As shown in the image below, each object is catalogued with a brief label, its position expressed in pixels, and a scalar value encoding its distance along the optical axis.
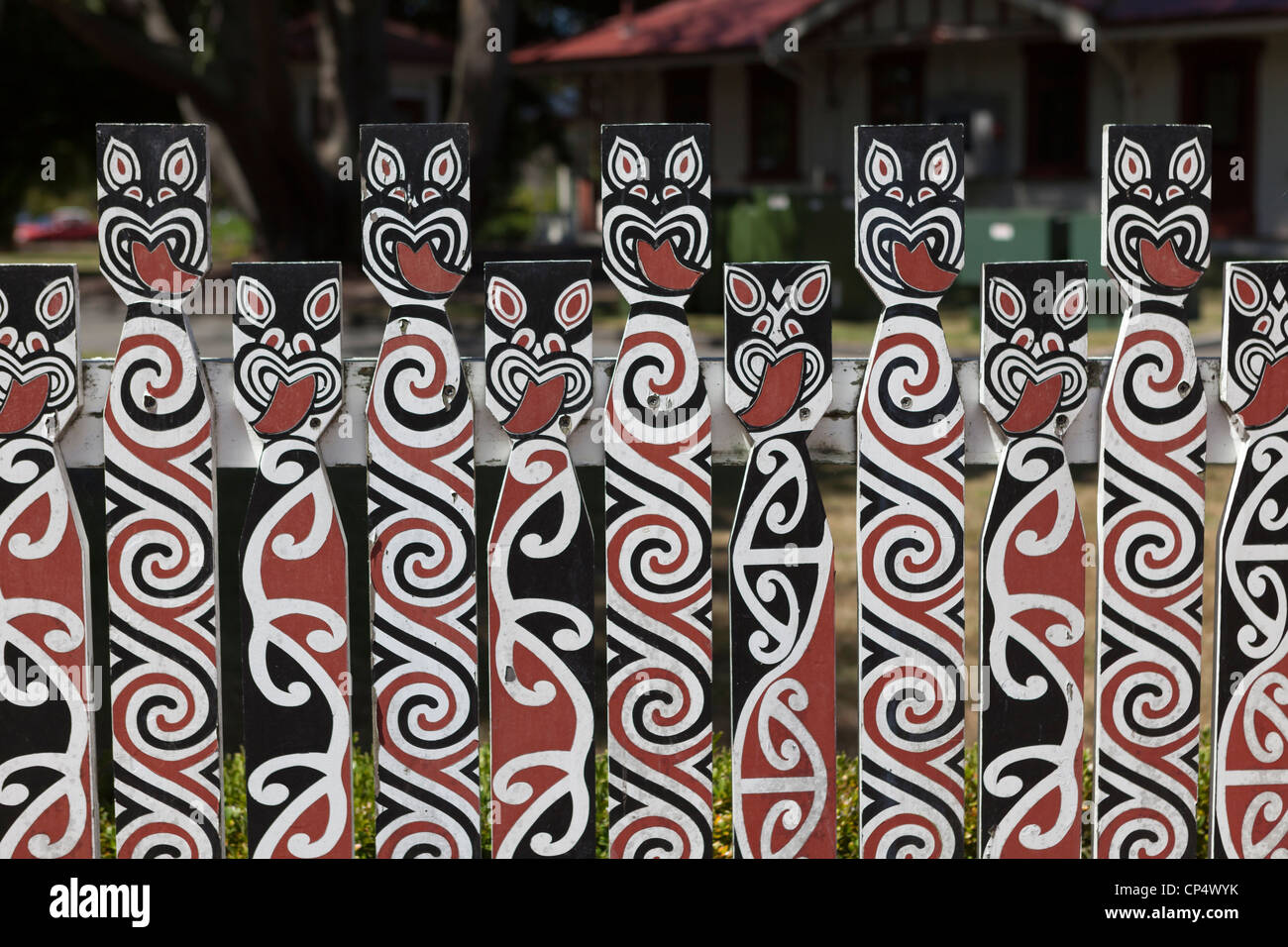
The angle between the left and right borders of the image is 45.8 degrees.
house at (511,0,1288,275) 20.36
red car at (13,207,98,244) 45.84
